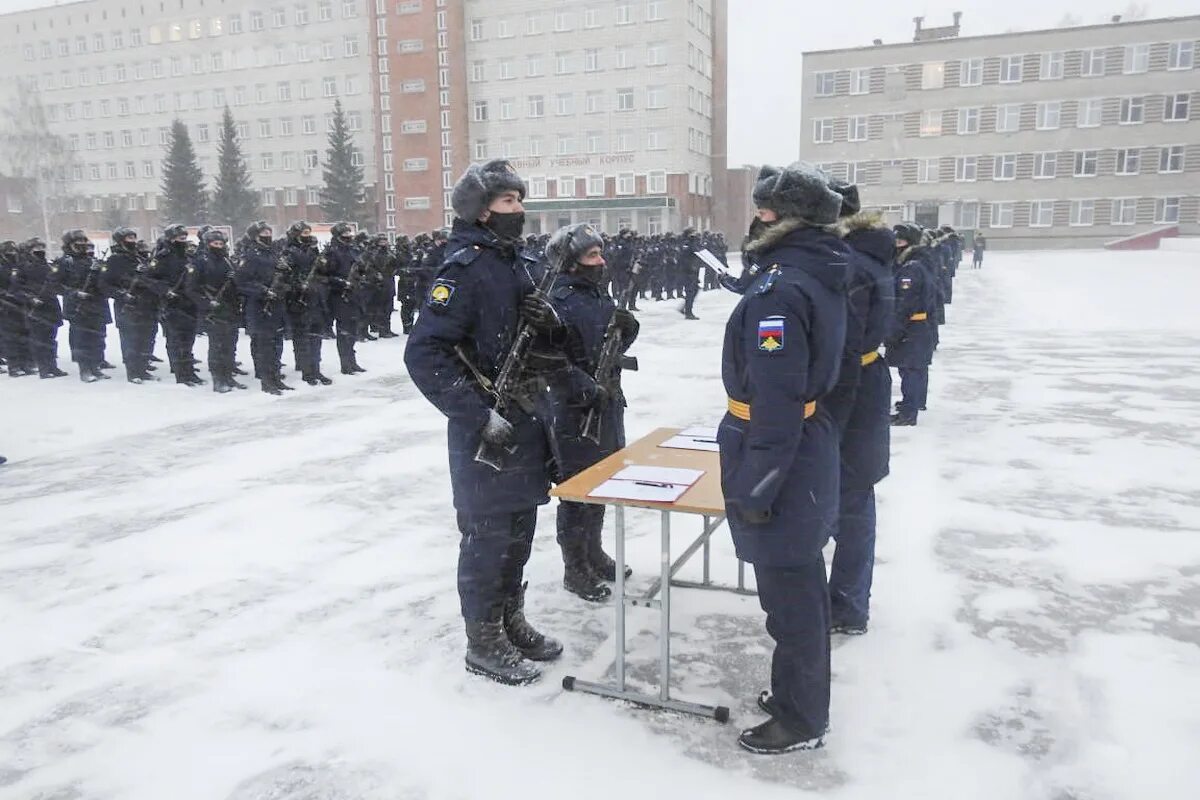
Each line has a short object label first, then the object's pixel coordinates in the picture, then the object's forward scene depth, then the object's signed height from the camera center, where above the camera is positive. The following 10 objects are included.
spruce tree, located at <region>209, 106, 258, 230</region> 55.81 +4.41
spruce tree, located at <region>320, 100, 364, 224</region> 54.84 +4.85
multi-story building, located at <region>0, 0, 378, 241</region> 58.31 +12.50
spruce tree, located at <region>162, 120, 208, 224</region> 55.84 +4.78
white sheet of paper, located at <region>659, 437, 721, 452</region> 4.02 -0.97
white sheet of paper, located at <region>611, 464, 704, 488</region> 3.42 -0.96
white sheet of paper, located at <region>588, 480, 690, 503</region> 3.11 -0.94
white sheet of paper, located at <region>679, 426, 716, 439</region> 4.28 -0.97
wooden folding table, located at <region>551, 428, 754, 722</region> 3.12 -1.02
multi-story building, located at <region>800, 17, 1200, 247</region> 45.75 +6.73
